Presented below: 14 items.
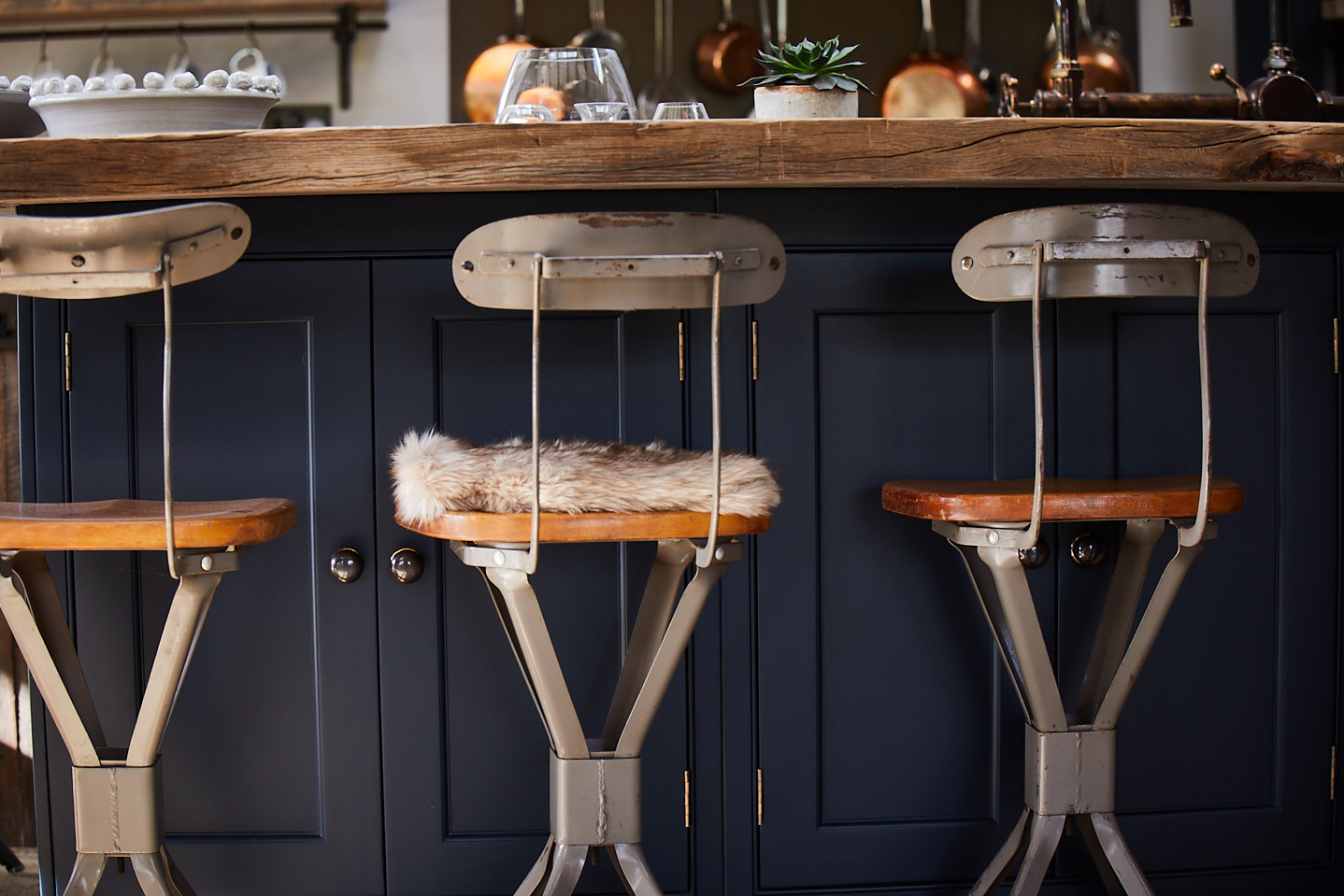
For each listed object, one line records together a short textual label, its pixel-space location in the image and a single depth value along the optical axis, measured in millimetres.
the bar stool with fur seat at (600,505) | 2783
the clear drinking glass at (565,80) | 3200
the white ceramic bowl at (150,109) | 3059
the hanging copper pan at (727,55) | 5063
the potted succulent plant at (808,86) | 3068
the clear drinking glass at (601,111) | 3174
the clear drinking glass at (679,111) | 3146
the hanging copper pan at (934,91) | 4869
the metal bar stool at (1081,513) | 2866
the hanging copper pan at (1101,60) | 4995
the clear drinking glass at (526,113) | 3164
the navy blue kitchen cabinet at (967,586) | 3145
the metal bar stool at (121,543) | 2799
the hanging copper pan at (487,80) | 4832
